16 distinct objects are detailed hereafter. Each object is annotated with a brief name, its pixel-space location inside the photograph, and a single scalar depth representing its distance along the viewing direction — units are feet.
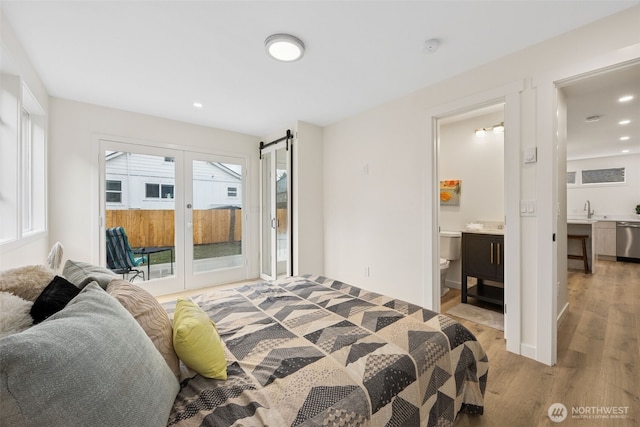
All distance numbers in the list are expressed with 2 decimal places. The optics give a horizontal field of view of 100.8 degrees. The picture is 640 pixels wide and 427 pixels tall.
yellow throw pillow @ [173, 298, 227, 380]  3.42
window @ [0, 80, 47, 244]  6.44
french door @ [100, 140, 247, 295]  11.21
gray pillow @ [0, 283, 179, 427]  1.69
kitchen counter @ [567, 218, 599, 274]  15.40
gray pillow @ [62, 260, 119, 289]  3.81
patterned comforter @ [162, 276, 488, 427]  3.01
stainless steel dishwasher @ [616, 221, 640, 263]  17.47
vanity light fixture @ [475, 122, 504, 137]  11.52
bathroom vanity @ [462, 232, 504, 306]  9.93
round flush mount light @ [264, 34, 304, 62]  6.50
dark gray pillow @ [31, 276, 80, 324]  2.79
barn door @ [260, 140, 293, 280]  13.15
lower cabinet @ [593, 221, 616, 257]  18.24
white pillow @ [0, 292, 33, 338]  2.47
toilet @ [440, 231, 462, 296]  12.22
